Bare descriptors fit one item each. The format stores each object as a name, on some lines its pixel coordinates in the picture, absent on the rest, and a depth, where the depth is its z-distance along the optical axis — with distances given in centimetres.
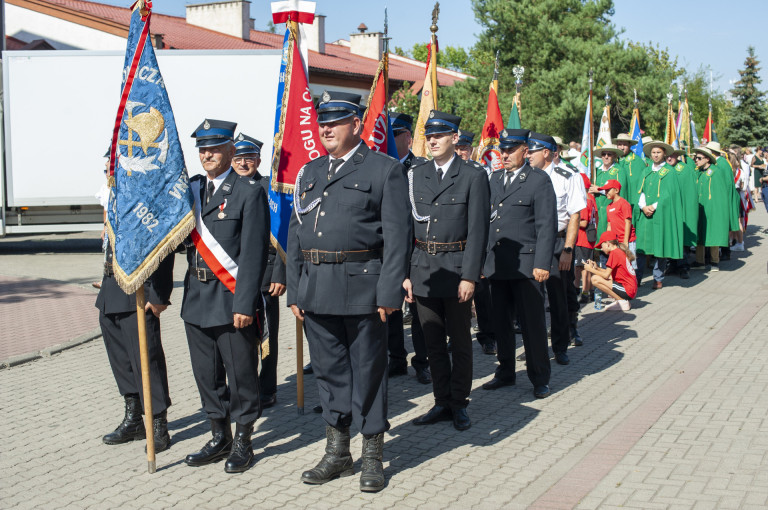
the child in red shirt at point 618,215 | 1059
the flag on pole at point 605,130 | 1314
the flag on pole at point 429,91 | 884
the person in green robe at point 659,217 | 1230
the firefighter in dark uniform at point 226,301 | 491
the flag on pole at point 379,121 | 699
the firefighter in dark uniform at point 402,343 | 703
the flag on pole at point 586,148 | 1232
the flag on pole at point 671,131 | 1713
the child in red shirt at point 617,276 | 1009
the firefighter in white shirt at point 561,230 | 730
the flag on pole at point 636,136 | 1645
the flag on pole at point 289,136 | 626
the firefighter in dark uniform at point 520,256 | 648
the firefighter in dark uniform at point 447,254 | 563
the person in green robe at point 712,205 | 1366
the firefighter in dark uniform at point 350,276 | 465
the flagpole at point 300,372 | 605
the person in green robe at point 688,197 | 1334
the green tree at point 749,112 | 5156
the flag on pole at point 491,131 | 1059
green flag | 1117
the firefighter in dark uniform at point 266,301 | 623
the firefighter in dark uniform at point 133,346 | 525
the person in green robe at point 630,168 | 1298
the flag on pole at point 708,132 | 2096
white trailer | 1566
